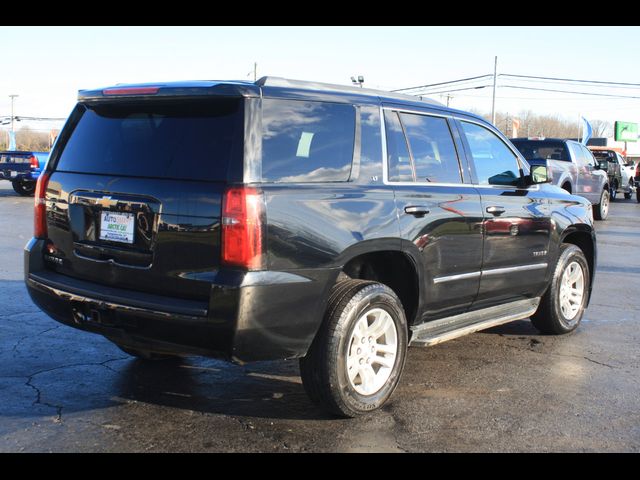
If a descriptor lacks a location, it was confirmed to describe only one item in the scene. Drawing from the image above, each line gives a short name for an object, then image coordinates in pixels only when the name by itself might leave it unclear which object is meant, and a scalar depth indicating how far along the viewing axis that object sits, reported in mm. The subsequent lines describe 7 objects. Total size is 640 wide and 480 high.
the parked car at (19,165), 22609
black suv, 3830
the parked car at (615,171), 25844
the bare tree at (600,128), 136500
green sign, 86188
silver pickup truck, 15414
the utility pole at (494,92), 50409
